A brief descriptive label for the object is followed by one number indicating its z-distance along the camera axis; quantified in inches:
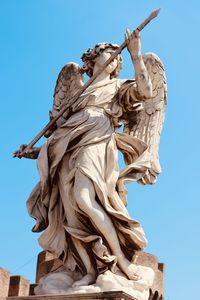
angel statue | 323.6
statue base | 300.8
